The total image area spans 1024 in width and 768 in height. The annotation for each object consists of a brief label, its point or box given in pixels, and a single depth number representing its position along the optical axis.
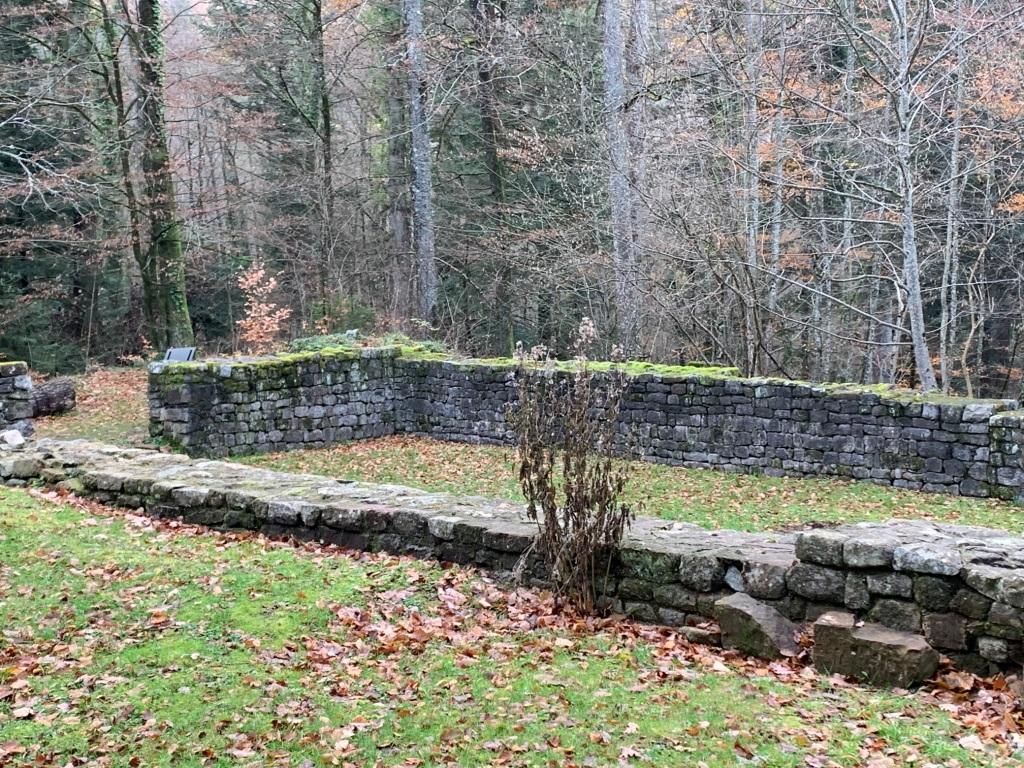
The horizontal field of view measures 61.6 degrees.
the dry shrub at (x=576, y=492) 5.18
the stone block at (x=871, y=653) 4.11
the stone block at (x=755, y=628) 4.54
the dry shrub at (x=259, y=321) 18.00
